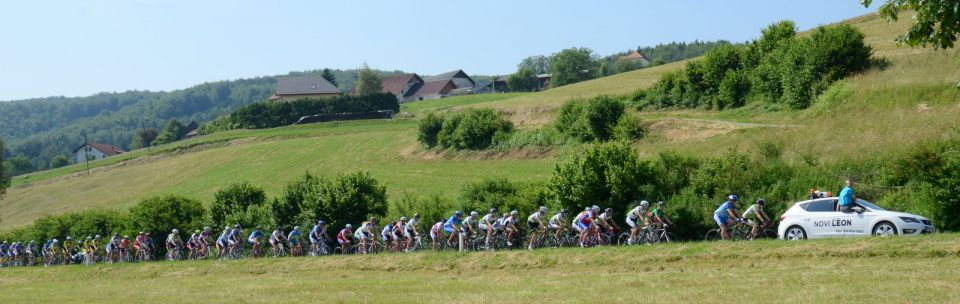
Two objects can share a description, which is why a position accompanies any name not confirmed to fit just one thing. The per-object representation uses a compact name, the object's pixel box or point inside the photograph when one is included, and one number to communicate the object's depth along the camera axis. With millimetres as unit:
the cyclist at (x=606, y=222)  27141
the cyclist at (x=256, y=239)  36325
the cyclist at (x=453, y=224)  30484
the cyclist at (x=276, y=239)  35469
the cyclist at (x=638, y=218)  26438
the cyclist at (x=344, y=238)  34000
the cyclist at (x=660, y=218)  26189
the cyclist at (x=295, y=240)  35138
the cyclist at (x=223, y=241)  37250
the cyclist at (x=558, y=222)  28484
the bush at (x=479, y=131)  59991
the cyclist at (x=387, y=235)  32688
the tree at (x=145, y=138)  158600
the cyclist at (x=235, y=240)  36719
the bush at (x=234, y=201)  41500
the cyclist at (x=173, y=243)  39938
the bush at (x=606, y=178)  29625
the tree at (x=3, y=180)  75375
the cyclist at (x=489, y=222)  29531
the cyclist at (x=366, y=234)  33031
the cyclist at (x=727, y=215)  25055
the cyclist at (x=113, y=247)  42656
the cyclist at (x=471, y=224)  30152
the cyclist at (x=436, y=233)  31312
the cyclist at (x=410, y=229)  31859
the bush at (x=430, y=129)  64938
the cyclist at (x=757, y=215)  24828
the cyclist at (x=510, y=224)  29250
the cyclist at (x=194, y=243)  39156
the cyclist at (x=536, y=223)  28844
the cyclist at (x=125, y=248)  42044
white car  22234
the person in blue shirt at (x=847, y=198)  22703
